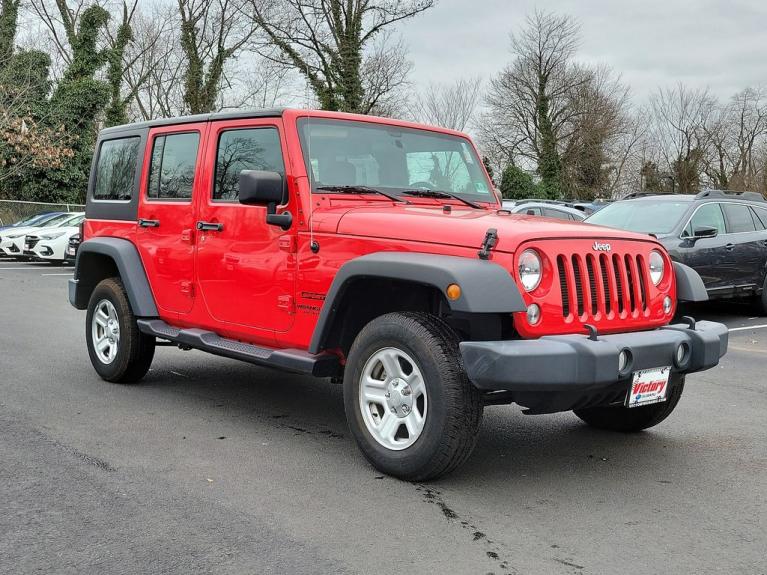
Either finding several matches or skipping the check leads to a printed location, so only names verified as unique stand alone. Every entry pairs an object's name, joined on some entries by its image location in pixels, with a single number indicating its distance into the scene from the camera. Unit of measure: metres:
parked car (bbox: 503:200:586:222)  15.14
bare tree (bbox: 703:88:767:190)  47.74
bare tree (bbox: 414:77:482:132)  38.00
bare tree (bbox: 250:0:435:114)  31.22
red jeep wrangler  4.05
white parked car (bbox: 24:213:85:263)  21.47
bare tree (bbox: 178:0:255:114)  34.81
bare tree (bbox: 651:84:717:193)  47.38
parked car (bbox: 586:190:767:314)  10.96
